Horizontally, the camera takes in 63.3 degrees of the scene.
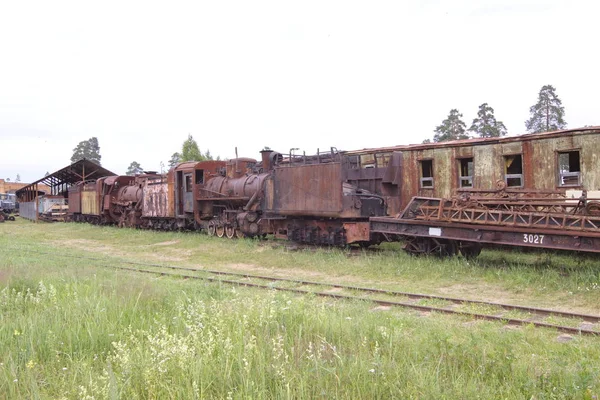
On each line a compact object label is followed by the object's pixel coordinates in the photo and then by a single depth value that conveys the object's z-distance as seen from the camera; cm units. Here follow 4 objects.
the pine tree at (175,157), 6747
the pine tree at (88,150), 9812
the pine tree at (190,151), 4962
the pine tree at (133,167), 10840
